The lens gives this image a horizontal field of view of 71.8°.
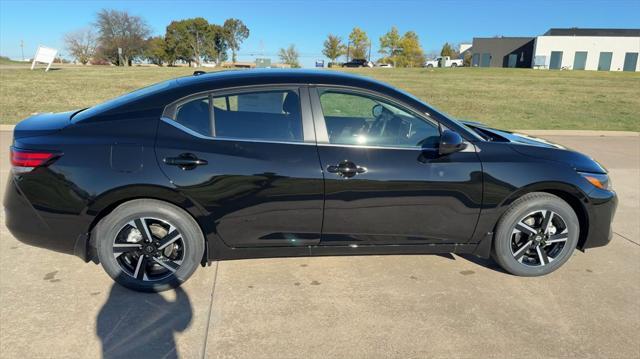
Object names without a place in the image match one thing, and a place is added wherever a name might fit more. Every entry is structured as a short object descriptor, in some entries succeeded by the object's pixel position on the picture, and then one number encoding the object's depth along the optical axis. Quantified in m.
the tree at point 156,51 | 80.25
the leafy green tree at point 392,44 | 72.06
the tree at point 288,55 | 72.88
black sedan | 3.00
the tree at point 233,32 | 96.62
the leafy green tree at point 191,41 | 84.56
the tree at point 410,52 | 72.00
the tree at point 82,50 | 76.38
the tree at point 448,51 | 111.69
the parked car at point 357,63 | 67.69
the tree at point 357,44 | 80.44
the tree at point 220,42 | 92.56
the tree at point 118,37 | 73.88
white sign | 33.62
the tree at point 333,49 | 75.88
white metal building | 66.31
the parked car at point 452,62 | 96.00
